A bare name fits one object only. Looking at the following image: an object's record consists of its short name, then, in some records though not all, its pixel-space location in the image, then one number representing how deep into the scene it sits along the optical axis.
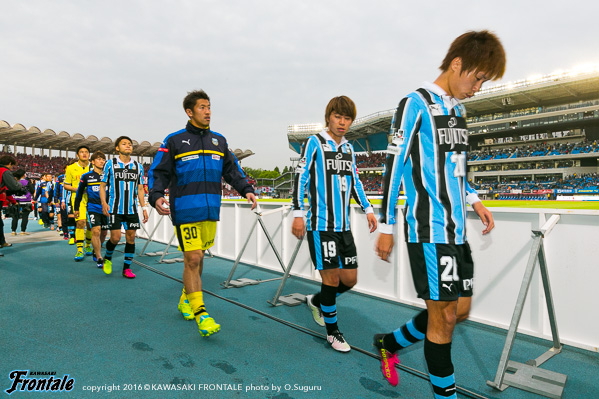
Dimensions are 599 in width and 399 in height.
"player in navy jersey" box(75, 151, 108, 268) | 6.33
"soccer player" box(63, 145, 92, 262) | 7.18
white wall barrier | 3.03
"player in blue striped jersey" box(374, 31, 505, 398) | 1.74
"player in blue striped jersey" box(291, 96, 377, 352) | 2.92
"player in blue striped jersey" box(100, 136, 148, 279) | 5.57
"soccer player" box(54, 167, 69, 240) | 9.65
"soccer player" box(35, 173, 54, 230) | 12.74
